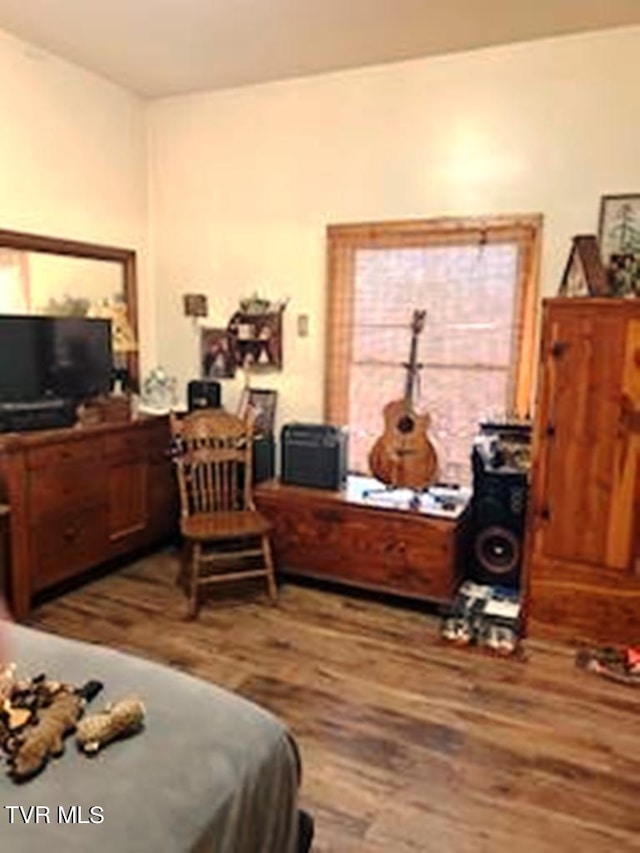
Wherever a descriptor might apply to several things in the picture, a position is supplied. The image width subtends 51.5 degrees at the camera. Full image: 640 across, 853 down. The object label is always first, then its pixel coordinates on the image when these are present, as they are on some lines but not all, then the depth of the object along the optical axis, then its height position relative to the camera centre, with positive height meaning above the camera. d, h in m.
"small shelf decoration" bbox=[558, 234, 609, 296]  2.71 +0.31
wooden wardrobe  2.65 -0.54
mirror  3.35 +0.30
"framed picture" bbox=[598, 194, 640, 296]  3.03 +0.54
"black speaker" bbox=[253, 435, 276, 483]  3.75 -0.69
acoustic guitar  3.29 -0.55
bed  1.01 -0.74
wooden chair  3.34 -0.78
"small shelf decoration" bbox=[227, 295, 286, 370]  3.88 +0.02
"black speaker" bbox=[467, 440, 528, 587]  3.12 -0.85
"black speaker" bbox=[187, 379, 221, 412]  3.84 -0.34
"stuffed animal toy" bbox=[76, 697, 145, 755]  1.16 -0.70
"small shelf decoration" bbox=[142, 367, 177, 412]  4.04 -0.35
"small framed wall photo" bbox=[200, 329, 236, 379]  4.04 -0.12
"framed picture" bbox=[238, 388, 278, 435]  3.90 -0.41
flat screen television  3.22 -0.13
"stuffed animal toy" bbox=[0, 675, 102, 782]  1.10 -0.69
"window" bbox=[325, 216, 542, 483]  3.35 +0.10
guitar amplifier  3.44 -0.61
